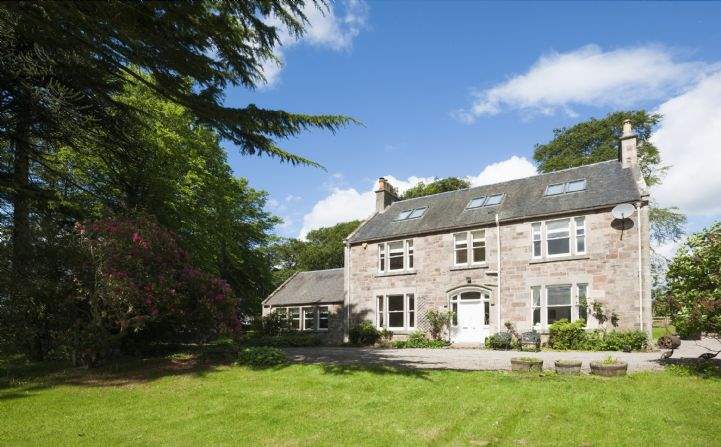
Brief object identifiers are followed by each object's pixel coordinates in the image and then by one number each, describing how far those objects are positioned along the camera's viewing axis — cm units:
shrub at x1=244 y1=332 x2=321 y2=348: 2733
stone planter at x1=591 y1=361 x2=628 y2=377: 1223
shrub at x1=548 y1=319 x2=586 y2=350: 2052
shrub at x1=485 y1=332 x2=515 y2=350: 2189
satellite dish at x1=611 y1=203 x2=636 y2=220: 2053
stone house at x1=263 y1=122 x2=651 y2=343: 2098
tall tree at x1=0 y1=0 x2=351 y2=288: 777
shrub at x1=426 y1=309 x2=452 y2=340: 2503
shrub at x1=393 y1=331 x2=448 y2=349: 2430
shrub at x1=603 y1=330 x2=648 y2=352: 1934
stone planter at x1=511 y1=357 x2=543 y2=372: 1316
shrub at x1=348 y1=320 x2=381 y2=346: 2702
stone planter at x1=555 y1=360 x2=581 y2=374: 1262
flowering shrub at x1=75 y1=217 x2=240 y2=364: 1422
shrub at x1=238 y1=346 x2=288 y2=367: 1564
